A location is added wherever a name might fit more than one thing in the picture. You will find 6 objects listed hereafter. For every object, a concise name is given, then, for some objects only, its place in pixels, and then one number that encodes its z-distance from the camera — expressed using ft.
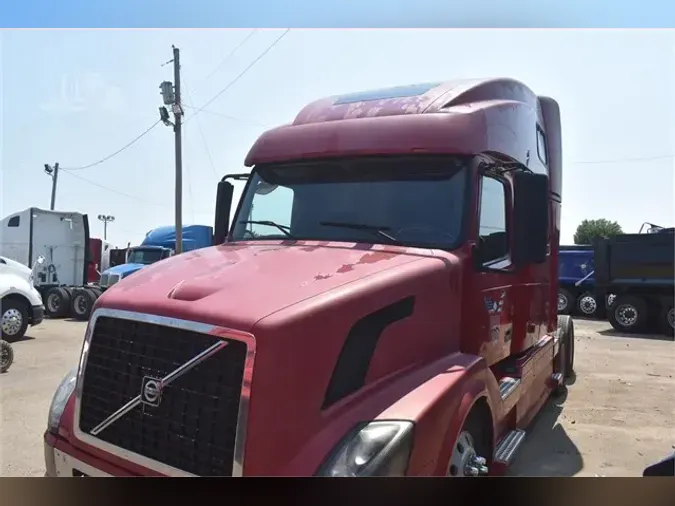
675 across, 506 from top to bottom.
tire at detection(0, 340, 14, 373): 22.74
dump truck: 41.96
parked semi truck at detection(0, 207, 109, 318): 42.33
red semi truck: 7.58
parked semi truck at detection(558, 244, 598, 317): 52.90
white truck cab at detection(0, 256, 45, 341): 31.81
